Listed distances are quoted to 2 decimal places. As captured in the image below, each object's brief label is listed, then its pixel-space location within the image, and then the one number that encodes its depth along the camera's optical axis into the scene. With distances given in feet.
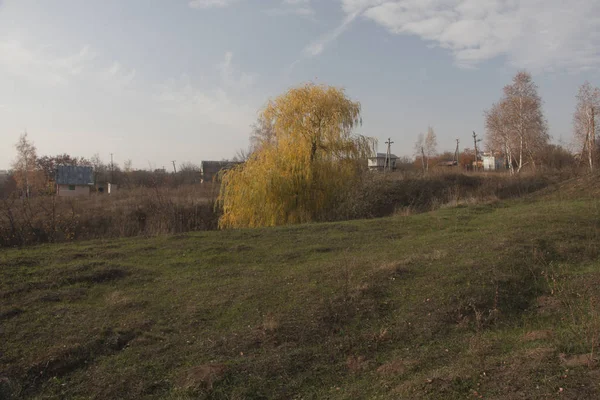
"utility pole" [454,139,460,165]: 211.41
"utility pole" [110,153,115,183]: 206.06
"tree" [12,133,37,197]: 152.56
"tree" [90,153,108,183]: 204.74
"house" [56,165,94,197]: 171.53
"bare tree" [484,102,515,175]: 116.16
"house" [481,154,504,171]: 181.33
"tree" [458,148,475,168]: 206.84
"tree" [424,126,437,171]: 203.10
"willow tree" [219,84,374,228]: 58.08
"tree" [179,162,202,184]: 176.95
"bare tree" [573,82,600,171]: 97.71
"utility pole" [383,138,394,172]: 146.18
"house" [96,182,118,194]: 184.79
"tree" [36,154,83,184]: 176.61
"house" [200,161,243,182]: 187.49
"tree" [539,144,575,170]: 120.37
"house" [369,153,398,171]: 148.18
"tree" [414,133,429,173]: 193.43
